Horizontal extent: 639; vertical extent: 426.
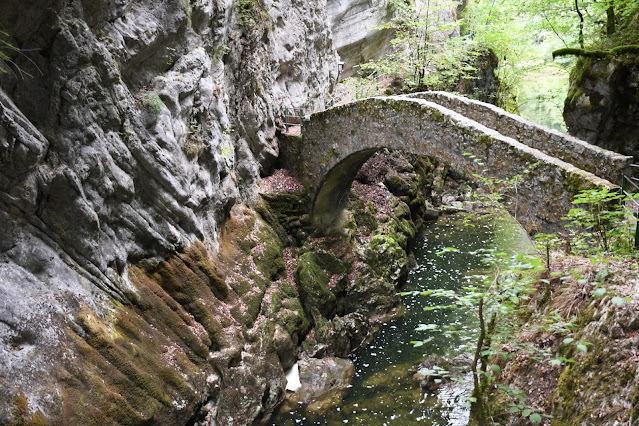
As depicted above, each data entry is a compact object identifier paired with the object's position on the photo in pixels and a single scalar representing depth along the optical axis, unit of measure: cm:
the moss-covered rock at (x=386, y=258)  1330
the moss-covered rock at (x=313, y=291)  1135
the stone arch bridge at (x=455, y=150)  698
